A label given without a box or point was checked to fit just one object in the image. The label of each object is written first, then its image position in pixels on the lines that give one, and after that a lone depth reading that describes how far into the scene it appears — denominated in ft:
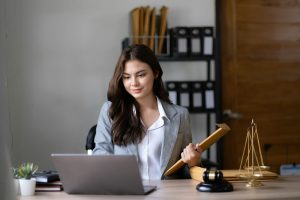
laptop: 6.04
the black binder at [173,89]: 14.28
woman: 8.09
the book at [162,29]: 14.17
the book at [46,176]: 6.88
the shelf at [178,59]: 14.16
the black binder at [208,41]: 14.33
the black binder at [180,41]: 14.08
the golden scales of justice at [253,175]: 6.86
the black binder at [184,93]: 14.33
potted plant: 6.39
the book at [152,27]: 14.08
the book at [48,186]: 6.76
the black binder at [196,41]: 14.21
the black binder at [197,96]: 14.42
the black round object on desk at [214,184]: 6.41
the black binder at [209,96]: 14.56
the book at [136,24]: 13.99
